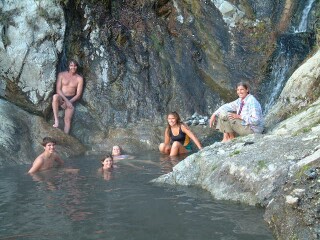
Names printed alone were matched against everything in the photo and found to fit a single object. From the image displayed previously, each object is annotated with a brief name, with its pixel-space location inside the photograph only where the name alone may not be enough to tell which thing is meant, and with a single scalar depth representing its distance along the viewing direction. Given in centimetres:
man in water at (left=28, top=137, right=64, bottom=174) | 891
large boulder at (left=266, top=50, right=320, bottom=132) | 944
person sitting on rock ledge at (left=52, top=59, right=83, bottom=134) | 1184
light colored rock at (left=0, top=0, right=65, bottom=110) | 1199
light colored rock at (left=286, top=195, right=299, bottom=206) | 413
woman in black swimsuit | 1028
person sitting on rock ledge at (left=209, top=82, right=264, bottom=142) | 874
